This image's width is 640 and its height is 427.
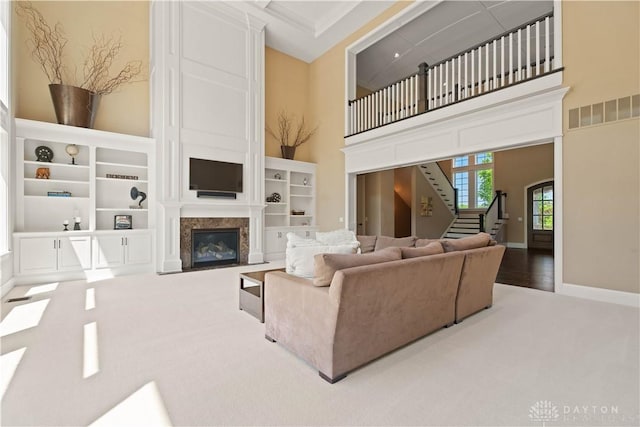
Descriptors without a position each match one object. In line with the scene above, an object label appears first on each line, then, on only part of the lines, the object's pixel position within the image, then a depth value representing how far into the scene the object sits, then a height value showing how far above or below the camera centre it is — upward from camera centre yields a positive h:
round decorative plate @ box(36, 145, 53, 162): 4.77 +1.00
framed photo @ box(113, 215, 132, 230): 5.38 -0.14
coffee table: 2.98 -0.89
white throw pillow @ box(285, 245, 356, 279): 2.77 -0.40
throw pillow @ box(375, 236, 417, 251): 3.87 -0.40
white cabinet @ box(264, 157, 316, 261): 7.34 +0.33
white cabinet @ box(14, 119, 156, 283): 4.54 +0.28
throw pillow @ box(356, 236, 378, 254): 4.55 -0.47
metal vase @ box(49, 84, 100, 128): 4.85 +1.86
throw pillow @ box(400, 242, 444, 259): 2.52 -0.33
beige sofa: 1.88 -0.69
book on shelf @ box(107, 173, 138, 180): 5.44 +0.72
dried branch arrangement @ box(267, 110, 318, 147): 8.03 +2.28
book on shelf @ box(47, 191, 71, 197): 4.77 +0.34
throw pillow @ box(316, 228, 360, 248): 4.14 -0.34
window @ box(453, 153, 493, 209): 11.80 +1.38
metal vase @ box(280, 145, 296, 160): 7.82 +1.65
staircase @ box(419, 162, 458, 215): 10.30 +1.10
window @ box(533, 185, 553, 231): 9.86 +0.17
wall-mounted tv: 5.96 +0.81
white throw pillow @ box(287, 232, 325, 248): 3.08 -0.30
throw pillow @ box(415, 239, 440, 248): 3.69 -0.37
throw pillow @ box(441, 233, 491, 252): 2.97 -0.31
